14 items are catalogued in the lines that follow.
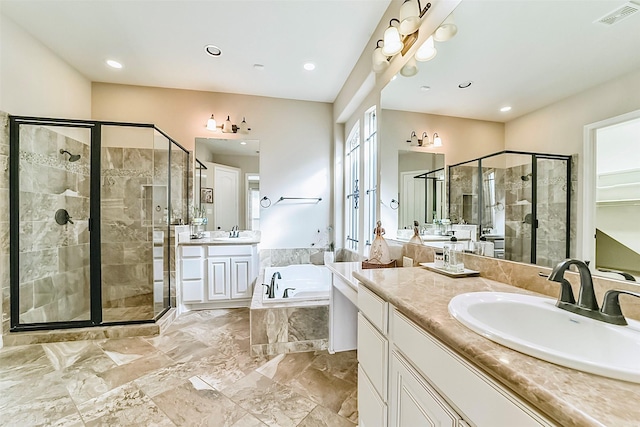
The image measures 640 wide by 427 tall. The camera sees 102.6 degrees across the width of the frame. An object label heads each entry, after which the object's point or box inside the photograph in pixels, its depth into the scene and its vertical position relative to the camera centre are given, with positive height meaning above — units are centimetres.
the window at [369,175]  262 +39
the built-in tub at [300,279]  252 -81
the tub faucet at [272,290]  233 -73
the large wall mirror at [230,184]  349 +38
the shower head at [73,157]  269 +57
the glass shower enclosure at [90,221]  237 -11
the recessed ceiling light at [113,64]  276 +161
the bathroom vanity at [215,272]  307 -75
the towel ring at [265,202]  359 +13
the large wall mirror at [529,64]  78 +58
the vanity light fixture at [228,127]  333 +113
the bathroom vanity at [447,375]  42 -36
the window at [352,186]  317 +33
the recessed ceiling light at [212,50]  249 +160
